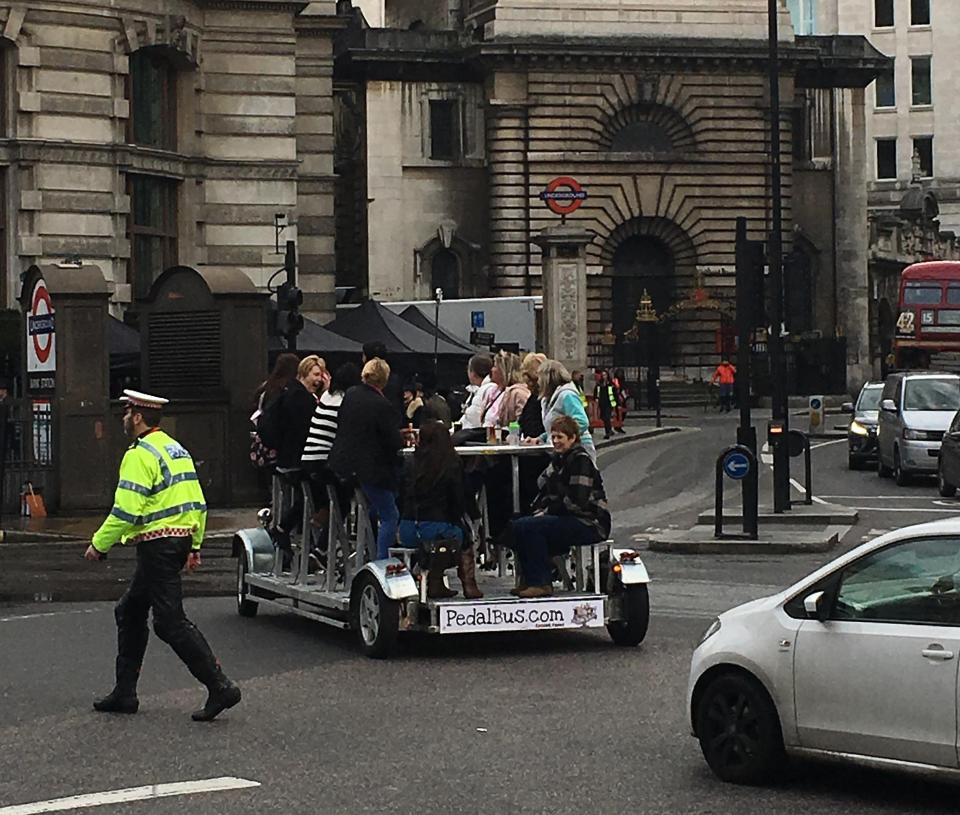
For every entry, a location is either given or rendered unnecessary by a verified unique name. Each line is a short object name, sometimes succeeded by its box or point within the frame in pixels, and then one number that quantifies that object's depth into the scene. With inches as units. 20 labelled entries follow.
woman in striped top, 611.8
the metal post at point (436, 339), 1534.2
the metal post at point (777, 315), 1027.9
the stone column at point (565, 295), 2207.2
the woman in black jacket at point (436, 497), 575.5
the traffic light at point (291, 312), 1208.8
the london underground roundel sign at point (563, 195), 2694.4
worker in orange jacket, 2487.7
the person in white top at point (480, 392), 776.3
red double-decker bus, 2596.0
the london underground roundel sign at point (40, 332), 1118.4
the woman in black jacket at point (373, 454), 587.5
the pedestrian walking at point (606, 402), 1902.1
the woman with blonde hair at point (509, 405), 745.0
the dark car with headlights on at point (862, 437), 1439.5
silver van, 1274.6
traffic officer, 466.6
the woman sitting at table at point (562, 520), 575.2
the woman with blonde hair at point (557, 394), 646.5
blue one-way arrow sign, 893.2
